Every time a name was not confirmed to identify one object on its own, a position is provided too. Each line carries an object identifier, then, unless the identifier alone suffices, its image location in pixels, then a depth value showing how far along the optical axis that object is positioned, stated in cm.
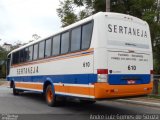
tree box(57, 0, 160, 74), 1833
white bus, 1109
